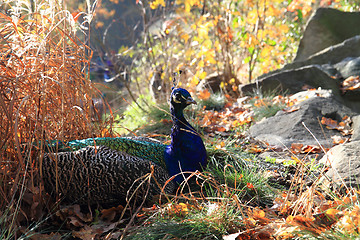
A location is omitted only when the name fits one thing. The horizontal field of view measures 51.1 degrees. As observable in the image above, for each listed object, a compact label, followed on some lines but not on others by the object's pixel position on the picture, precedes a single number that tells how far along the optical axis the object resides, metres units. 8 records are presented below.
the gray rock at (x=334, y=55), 6.64
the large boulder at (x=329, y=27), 7.74
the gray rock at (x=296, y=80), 5.81
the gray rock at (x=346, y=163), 2.56
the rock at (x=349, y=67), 5.97
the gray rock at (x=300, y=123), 4.13
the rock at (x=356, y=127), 3.92
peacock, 2.61
